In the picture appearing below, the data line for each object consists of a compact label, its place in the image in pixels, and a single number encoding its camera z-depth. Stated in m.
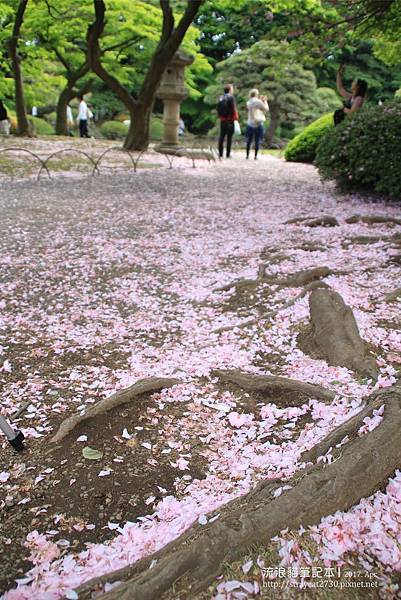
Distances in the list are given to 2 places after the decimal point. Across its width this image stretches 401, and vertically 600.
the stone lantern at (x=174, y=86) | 14.80
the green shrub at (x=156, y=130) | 27.83
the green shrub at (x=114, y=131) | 27.66
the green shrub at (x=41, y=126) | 25.09
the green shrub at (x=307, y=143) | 14.82
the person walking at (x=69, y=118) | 23.26
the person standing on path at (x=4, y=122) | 18.28
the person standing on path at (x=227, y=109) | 14.56
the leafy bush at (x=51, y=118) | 27.75
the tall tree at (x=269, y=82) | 24.36
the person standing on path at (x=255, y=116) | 15.02
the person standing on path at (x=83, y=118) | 21.64
